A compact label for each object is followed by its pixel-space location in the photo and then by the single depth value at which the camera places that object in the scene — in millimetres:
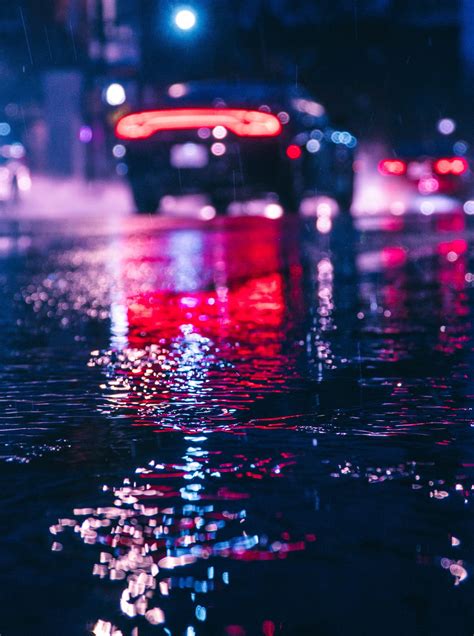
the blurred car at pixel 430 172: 25344
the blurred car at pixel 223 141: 18828
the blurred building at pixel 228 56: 50094
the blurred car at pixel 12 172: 35950
